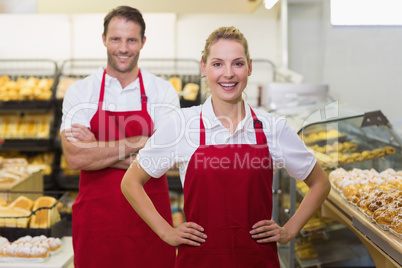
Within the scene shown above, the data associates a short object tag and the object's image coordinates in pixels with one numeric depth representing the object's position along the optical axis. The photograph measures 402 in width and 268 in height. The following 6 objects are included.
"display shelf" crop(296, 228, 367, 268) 3.26
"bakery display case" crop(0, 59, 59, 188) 4.70
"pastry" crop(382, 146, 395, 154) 2.94
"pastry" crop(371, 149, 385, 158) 2.98
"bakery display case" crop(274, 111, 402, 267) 2.20
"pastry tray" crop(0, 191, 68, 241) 2.68
